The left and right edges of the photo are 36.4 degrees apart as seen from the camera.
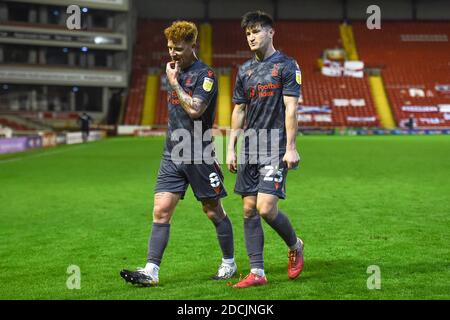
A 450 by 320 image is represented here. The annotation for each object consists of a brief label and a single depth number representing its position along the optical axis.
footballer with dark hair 5.88
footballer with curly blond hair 6.01
